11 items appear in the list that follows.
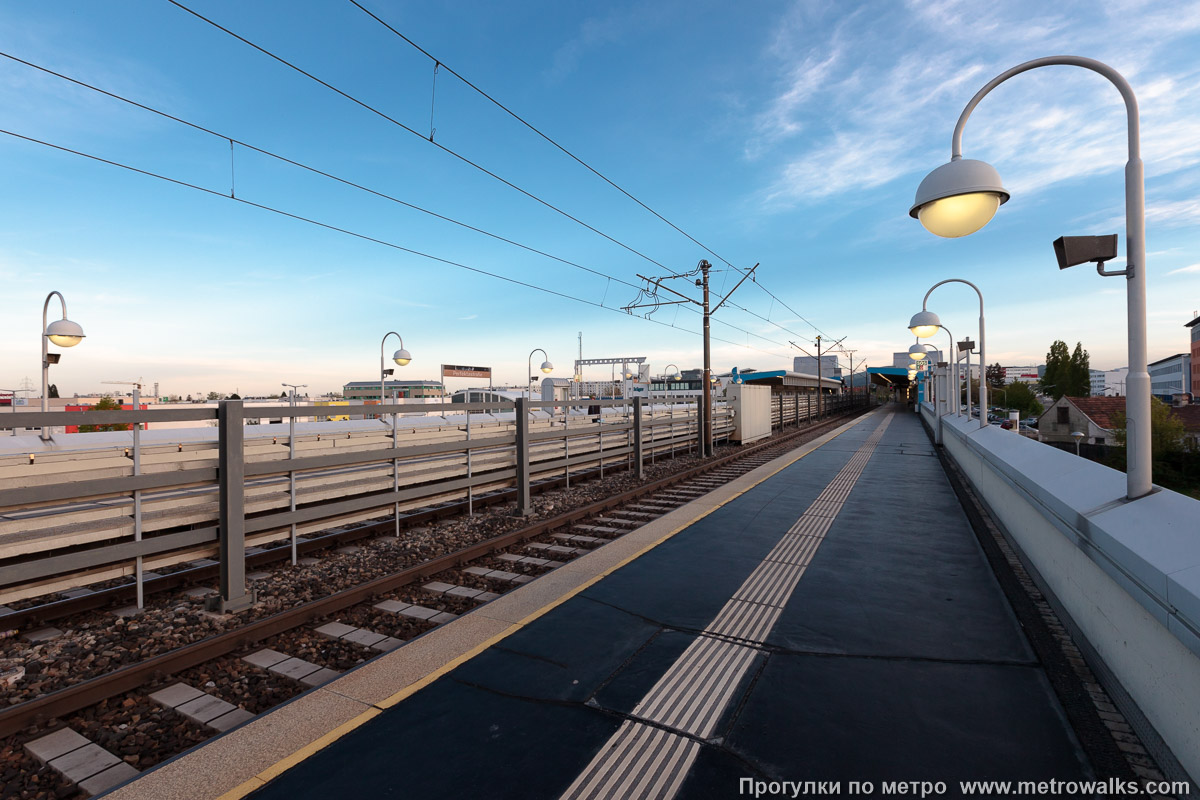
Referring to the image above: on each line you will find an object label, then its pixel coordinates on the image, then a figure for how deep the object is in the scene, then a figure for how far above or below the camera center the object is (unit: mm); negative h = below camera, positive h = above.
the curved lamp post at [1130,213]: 3598 +1222
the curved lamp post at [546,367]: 31494 +1898
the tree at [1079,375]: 100500 +3086
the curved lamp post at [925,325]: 11094 +1401
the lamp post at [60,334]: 11875 +1551
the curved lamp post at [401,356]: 23838 +1906
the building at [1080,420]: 62094 -3374
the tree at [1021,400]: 122250 -1700
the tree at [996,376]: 142888 +4400
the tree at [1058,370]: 102188 +4258
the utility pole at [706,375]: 18812 +728
